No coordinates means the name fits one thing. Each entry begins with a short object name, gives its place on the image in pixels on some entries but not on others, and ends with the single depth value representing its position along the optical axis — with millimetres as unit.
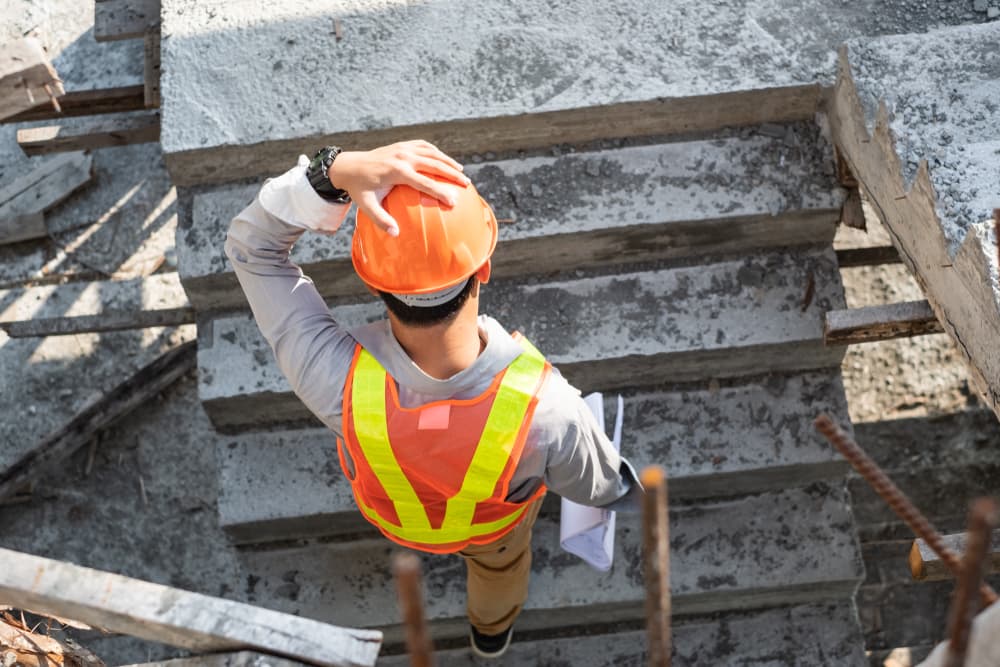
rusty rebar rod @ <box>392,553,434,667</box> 2279
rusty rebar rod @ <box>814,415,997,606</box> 3102
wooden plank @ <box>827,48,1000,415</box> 6316
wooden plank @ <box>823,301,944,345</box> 7410
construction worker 5375
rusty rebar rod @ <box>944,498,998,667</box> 2267
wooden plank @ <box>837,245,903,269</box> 9219
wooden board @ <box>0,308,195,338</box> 9383
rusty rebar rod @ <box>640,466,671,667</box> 2559
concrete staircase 8375
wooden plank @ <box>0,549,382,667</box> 4602
